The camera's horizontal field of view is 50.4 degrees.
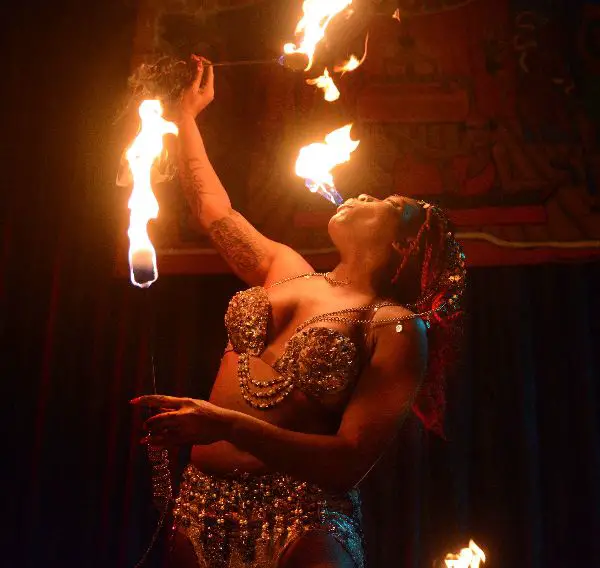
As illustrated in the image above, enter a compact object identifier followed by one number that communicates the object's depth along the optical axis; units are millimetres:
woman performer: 1534
